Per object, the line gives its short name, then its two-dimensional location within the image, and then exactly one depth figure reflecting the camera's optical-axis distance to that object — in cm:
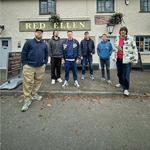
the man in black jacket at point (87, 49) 597
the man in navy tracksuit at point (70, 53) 514
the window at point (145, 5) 910
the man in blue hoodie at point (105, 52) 570
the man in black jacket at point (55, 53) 539
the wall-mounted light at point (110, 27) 882
